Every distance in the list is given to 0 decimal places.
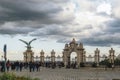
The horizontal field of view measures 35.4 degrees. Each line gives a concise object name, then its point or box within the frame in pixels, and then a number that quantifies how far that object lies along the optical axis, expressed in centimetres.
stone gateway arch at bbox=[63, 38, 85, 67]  4483
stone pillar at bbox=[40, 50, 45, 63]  4689
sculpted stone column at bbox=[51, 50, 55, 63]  4626
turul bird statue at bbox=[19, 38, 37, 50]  4145
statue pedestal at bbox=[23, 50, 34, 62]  4342
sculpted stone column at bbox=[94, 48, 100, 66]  4342
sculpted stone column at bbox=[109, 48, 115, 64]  4236
